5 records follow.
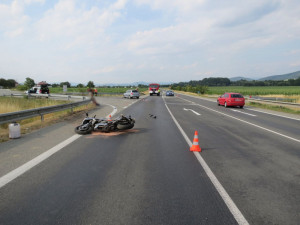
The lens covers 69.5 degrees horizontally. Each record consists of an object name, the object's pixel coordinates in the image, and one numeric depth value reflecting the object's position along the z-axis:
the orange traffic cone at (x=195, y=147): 6.22
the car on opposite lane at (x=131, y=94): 37.96
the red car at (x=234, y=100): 21.64
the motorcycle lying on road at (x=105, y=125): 8.46
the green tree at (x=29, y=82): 101.83
